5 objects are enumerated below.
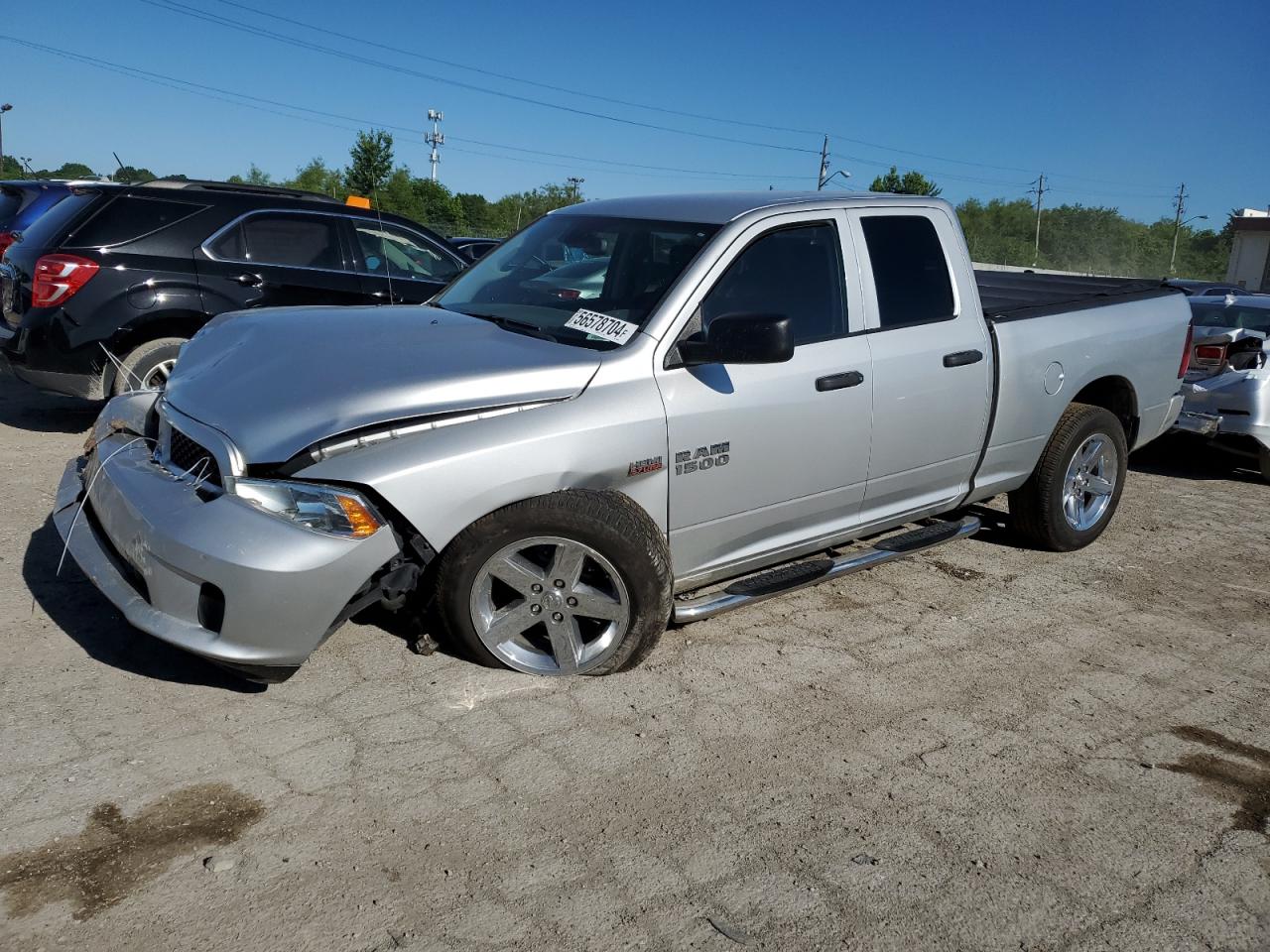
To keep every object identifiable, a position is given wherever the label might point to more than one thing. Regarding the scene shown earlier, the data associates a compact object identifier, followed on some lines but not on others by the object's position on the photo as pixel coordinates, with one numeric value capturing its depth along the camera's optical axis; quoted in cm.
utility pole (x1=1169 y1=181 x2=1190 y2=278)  8300
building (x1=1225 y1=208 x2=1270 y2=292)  5459
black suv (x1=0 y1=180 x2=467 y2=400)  669
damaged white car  779
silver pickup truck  332
